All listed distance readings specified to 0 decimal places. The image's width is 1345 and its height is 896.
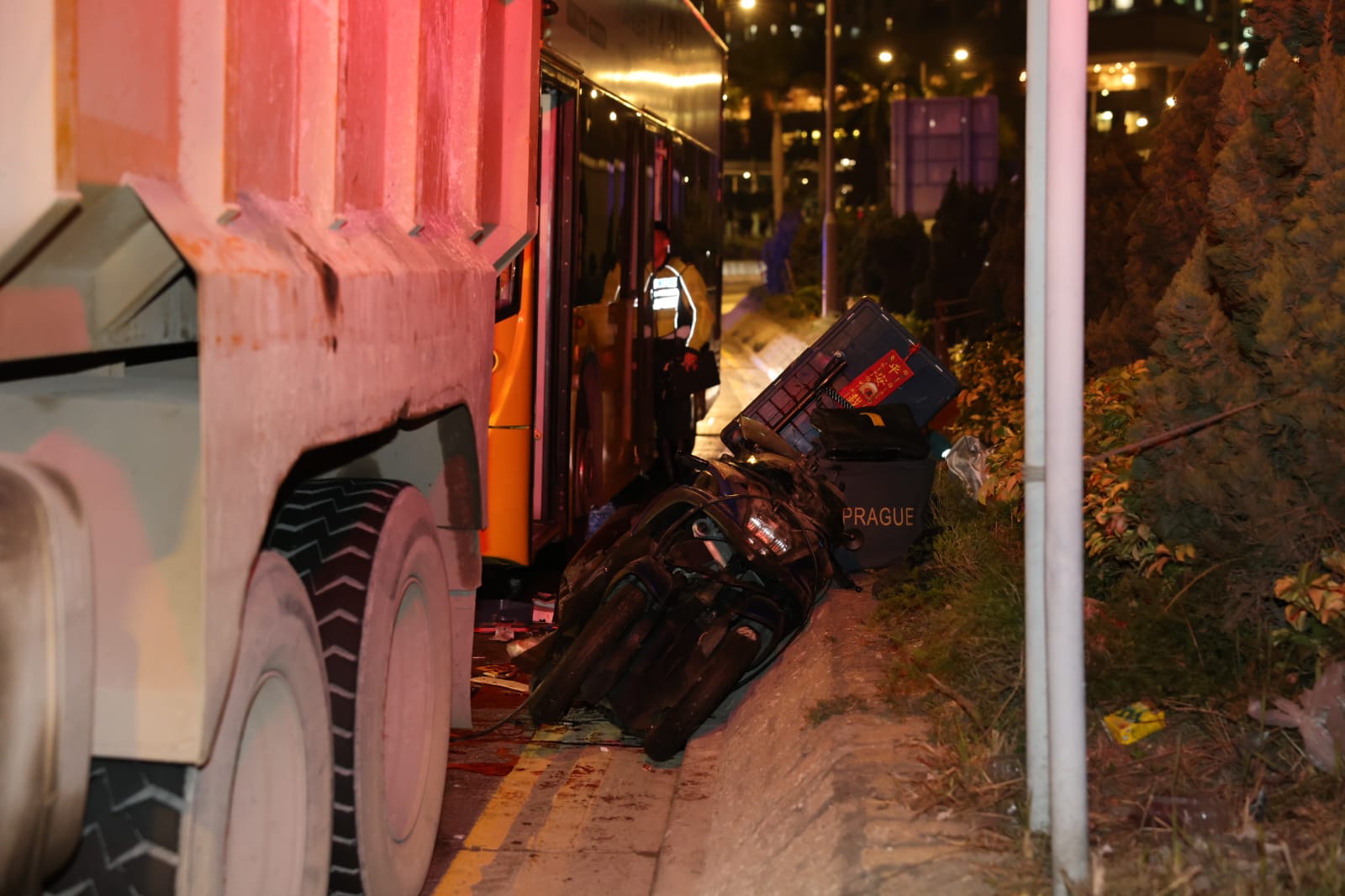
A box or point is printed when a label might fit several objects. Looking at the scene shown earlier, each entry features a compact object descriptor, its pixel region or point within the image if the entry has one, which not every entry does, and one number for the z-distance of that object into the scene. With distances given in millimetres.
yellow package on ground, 4730
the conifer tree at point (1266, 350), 4793
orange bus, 7859
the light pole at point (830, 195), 28844
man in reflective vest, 12023
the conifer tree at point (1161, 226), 9508
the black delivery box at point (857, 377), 9359
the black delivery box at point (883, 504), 8141
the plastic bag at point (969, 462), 8195
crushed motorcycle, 6266
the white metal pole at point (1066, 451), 3738
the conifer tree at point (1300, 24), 5703
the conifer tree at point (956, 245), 27844
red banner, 9398
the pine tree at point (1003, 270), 18891
